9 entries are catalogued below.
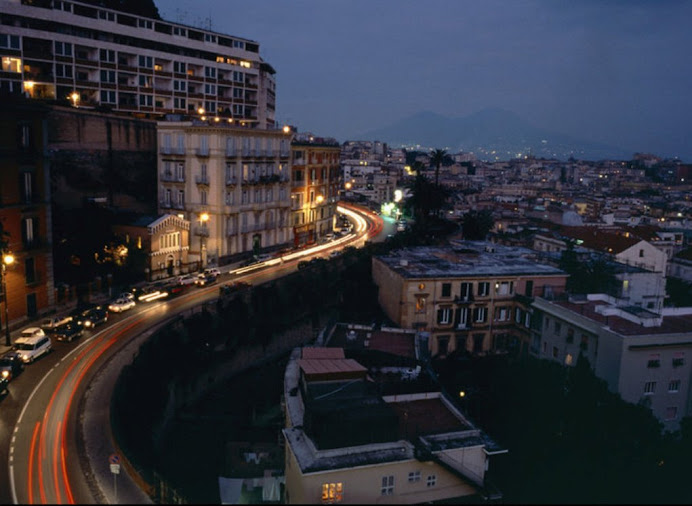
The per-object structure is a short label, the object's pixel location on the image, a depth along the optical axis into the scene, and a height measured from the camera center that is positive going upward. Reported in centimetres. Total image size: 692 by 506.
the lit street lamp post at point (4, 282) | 3391 -795
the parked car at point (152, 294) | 4516 -1071
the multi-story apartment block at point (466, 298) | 4419 -1005
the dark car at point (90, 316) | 3803 -1068
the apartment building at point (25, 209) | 3709 -374
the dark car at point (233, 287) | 4584 -1025
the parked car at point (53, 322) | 3722 -1086
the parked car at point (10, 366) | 2970 -1105
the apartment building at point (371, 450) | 2314 -1191
